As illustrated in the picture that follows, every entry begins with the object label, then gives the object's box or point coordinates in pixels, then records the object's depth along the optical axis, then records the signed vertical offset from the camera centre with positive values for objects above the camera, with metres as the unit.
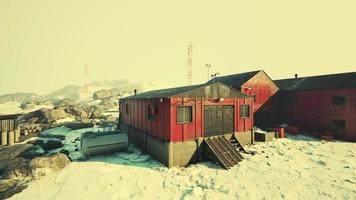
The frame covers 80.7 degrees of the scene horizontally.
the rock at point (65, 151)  18.47 -4.59
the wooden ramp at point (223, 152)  14.58 -3.87
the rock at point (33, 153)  17.51 -4.62
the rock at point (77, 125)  32.07 -3.93
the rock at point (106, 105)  56.56 -1.32
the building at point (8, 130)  22.81 -3.28
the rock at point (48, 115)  36.47 -2.61
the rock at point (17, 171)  13.52 -4.60
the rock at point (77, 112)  42.75 -2.40
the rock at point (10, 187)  11.48 -5.08
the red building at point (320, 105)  23.17 -0.64
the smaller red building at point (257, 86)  27.49 +1.90
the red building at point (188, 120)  14.88 -1.61
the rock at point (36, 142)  22.37 -4.47
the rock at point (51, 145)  20.02 -4.37
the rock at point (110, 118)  40.44 -3.59
